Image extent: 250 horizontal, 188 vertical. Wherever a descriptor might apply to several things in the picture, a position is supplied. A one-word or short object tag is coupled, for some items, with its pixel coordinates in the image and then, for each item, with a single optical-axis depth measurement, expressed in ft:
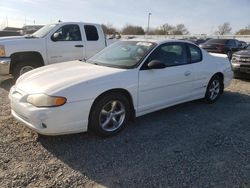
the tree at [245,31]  129.59
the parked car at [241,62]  21.10
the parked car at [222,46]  35.40
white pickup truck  17.04
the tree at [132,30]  150.41
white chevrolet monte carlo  8.36
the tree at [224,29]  157.44
